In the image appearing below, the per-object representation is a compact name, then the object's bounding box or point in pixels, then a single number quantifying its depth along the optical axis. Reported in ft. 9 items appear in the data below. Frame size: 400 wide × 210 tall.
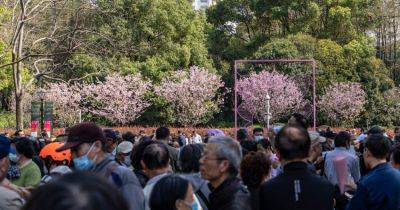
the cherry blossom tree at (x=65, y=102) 160.45
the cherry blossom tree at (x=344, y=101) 160.15
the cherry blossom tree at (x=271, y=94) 166.40
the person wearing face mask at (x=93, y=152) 15.69
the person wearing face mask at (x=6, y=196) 13.37
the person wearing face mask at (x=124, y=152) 27.99
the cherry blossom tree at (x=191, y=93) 161.79
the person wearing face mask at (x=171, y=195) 11.76
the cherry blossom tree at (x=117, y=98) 160.45
